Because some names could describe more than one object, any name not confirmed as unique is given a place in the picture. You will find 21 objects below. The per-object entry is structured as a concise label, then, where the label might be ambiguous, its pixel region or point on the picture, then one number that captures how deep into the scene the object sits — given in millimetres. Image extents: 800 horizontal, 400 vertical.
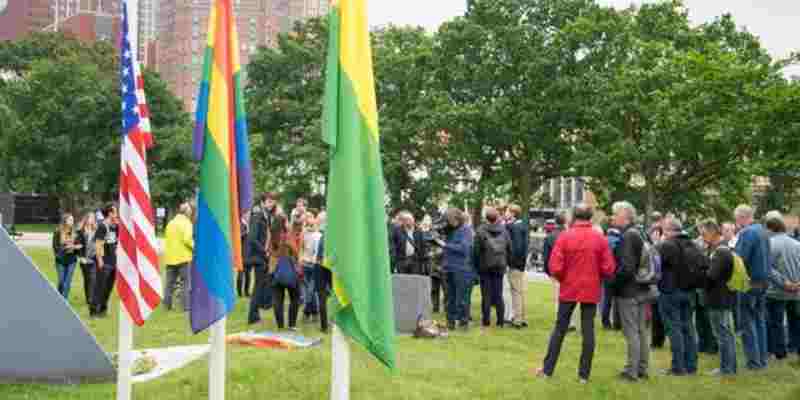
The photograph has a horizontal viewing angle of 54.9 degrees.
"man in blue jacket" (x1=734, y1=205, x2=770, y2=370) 10836
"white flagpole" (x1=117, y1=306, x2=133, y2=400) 6480
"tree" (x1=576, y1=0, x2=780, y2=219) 27328
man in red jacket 9211
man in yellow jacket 14172
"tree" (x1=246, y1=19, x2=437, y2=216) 43031
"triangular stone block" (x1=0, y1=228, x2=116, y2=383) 8328
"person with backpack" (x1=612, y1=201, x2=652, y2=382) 9461
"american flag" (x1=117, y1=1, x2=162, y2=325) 7141
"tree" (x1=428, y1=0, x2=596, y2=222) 36656
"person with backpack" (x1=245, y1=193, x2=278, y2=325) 13391
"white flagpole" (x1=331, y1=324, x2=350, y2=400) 4953
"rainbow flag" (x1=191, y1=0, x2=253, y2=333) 6242
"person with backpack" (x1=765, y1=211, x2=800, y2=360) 11180
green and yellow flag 4988
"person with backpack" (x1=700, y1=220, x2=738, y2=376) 10172
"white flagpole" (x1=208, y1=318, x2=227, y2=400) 6059
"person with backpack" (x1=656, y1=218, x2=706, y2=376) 10195
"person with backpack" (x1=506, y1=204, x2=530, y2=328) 14375
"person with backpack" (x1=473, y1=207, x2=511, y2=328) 13609
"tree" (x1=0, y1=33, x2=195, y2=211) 54000
